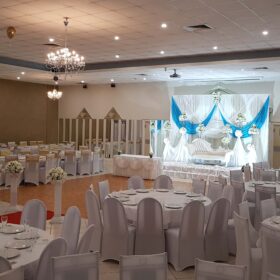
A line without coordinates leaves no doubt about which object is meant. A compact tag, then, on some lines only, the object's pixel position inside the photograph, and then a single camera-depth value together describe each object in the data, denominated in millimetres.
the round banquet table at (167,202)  6215
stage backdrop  15842
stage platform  14888
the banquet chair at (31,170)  12867
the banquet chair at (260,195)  7582
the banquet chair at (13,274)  2925
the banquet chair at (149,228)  5934
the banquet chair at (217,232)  5949
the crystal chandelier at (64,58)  9020
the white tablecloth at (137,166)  14906
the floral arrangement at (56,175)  8492
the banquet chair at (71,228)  4781
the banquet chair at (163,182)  8742
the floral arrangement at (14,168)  9320
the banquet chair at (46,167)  13305
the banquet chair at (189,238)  5777
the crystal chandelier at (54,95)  12842
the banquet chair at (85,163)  15367
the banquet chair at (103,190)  7555
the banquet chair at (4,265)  3291
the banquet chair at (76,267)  3344
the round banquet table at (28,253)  3815
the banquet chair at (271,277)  2921
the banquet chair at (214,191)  7500
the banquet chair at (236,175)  9658
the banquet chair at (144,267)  3389
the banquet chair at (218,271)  3203
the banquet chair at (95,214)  6219
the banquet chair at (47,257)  3701
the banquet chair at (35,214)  5473
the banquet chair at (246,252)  4730
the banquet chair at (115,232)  5957
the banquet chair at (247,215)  5656
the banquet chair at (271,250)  4531
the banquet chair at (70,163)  14891
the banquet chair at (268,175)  10234
